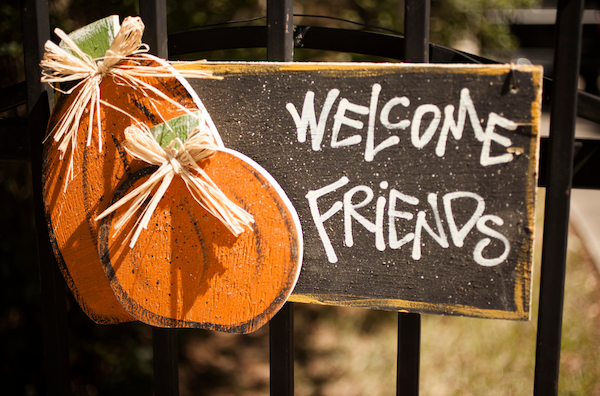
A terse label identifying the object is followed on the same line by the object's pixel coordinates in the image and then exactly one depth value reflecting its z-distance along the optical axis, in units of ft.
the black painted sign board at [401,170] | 3.95
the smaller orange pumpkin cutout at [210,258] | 4.07
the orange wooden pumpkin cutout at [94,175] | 4.14
